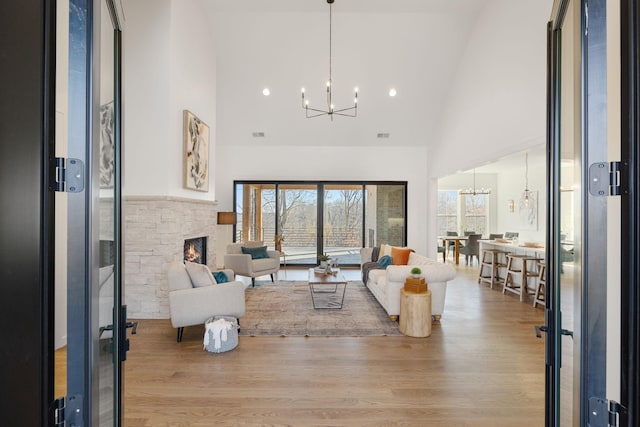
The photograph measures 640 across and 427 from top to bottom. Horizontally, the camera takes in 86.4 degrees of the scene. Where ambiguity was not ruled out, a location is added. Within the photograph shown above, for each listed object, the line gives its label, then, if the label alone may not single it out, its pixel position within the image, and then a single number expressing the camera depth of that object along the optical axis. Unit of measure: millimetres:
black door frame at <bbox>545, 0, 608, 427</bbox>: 967
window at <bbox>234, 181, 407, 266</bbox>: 8742
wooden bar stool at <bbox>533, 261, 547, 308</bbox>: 5044
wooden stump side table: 3803
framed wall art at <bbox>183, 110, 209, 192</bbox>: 4797
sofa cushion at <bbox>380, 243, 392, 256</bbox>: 6255
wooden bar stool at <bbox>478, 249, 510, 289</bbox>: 6523
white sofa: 4234
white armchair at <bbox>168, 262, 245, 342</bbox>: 3555
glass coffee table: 4925
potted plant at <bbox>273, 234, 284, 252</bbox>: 8648
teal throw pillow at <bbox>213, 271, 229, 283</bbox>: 4111
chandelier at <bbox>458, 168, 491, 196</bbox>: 10789
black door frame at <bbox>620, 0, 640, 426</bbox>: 842
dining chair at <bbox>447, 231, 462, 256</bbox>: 10790
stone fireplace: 4375
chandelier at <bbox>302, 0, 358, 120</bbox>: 7407
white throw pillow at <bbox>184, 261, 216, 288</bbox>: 3756
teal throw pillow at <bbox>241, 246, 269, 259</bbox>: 6641
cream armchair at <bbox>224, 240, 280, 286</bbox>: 6227
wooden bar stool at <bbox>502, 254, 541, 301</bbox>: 5465
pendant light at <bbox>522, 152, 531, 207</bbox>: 7366
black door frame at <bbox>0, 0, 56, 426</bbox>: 774
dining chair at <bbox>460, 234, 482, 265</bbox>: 9266
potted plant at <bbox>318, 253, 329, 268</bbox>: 5572
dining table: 9945
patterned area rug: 3926
